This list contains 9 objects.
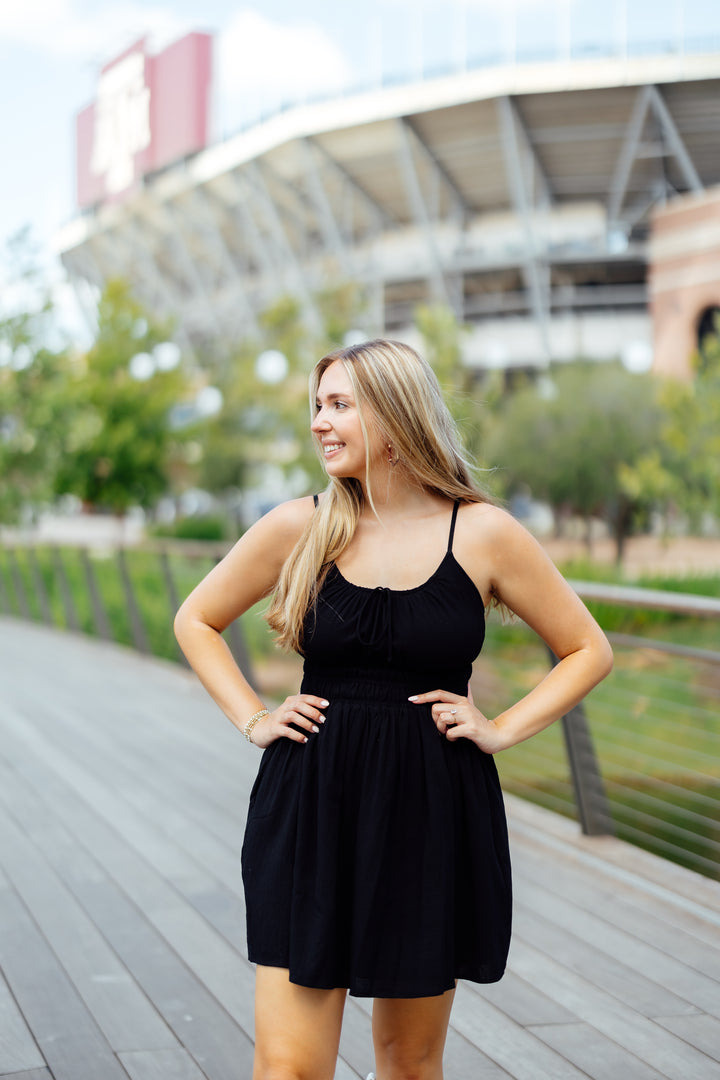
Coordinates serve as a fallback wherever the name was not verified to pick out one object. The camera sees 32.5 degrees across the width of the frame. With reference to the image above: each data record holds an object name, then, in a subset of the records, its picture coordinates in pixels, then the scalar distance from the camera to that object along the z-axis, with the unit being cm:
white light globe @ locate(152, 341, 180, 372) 3134
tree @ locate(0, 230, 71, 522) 1788
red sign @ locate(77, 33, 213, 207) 4956
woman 204
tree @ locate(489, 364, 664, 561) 2866
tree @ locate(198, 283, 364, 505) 3041
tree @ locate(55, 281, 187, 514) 3019
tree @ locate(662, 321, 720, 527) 2077
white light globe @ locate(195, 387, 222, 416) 3422
